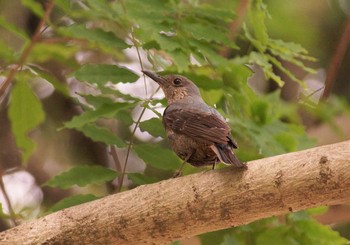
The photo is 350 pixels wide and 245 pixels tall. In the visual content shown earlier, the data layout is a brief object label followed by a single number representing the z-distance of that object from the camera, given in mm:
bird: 6406
